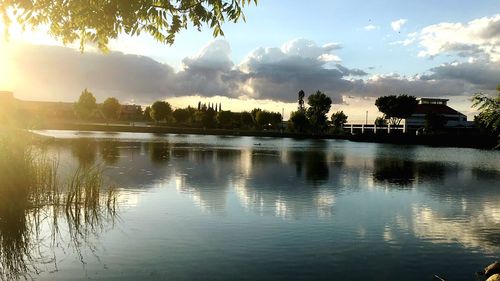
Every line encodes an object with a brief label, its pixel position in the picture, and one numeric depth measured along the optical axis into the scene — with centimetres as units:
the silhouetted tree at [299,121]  19175
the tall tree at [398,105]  15588
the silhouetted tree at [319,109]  18850
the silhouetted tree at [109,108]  19650
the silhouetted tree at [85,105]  18088
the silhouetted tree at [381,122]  18538
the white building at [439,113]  17688
